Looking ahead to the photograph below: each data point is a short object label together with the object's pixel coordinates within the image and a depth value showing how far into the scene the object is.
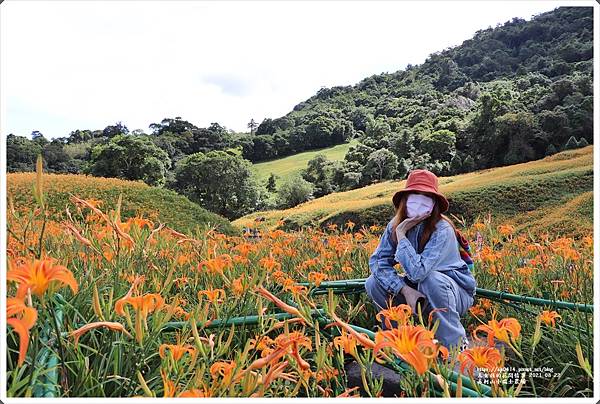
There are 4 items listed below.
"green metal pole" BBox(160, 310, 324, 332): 0.87
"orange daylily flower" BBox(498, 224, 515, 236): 1.85
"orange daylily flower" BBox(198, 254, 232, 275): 1.01
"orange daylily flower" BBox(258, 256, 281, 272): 1.19
